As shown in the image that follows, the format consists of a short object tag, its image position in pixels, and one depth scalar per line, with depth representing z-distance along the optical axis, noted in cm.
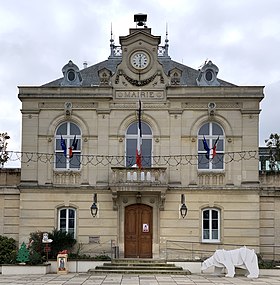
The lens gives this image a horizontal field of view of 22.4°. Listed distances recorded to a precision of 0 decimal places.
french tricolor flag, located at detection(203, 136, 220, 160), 3198
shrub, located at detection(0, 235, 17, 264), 3058
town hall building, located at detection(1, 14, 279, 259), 3216
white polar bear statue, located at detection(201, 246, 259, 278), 2808
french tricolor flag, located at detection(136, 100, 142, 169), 3169
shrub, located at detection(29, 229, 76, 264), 3106
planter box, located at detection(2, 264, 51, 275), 2906
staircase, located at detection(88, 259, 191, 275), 2909
